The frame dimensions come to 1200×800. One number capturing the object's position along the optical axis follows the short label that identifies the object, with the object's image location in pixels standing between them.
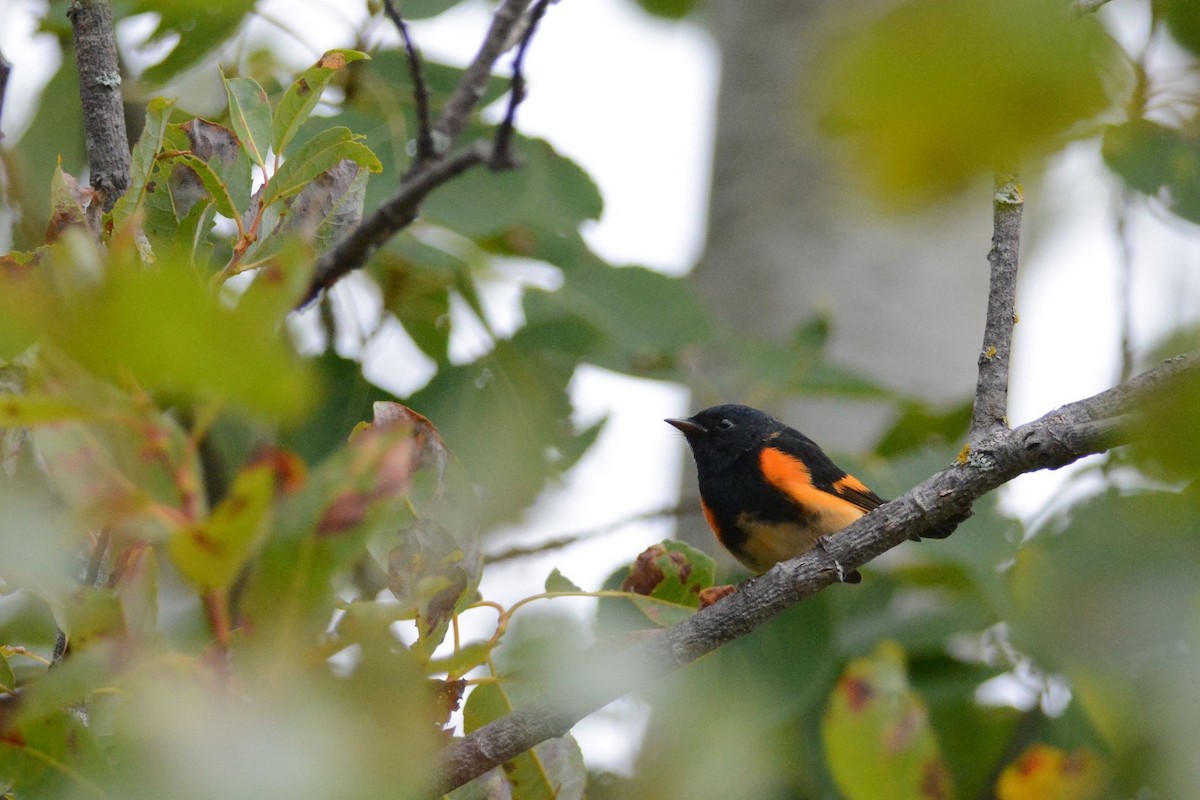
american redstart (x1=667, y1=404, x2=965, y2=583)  6.97
